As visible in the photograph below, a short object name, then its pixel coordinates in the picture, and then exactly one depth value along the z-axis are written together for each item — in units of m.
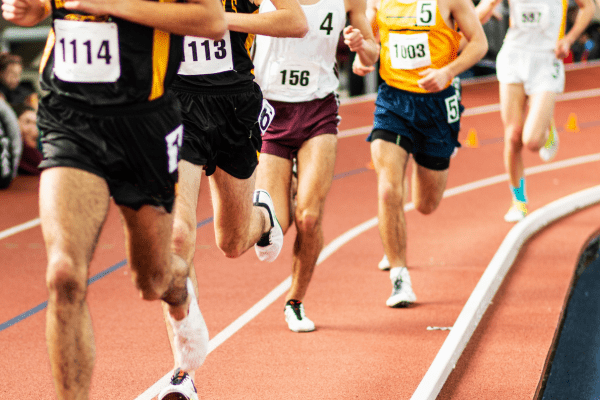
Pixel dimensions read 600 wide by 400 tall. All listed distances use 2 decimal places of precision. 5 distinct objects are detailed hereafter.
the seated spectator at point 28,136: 19.52
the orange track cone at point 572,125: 27.46
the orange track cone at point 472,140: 24.84
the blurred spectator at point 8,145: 17.37
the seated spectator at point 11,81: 19.48
